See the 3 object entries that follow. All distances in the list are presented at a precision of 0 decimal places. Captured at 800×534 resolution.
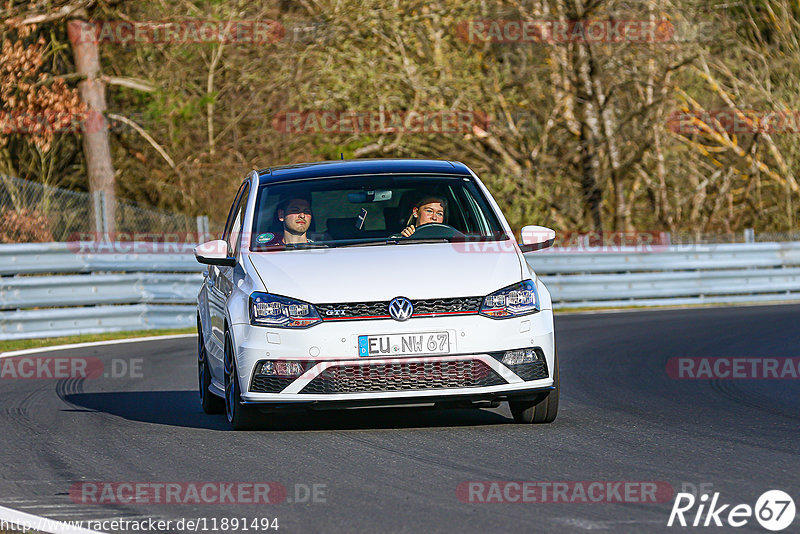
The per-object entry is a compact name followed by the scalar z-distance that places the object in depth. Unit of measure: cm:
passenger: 1742
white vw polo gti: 1538
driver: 1787
